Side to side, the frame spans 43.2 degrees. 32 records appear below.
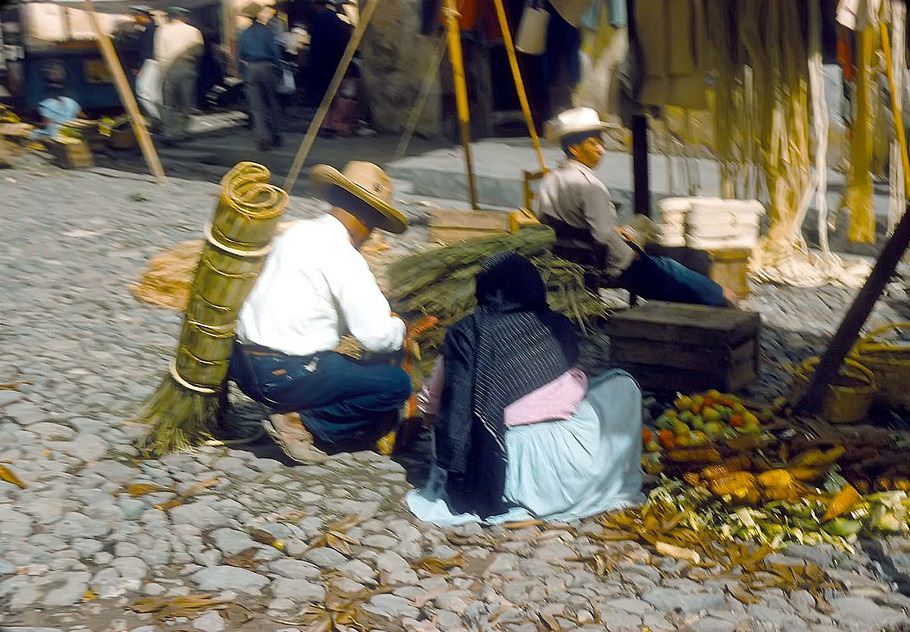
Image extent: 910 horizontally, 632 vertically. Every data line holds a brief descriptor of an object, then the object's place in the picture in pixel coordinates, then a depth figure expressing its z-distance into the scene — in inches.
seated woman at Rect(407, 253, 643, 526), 181.9
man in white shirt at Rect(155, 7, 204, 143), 591.5
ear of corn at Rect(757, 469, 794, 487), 187.0
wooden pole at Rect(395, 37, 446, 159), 491.0
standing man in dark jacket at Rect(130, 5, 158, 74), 597.6
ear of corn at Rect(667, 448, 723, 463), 200.2
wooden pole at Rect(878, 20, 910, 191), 261.7
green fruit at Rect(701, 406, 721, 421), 224.4
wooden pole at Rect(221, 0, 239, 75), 716.1
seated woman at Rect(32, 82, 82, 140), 533.3
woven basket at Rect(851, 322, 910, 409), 226.8
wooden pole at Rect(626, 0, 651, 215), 332.8
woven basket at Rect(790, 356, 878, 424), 224.2
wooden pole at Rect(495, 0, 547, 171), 358.6
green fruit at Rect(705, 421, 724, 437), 219.2
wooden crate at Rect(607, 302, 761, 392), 240.2
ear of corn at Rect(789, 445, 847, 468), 197.3
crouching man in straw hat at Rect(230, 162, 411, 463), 192.7
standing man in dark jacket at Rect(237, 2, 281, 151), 534.9
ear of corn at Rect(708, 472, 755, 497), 186.5
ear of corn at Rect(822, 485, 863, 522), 178.7
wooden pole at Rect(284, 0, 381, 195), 378.9
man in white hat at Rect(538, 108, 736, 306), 269.4
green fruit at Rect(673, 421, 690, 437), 219.0
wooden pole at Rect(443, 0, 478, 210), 360.5
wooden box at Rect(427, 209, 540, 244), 333.1
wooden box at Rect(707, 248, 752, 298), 309.1
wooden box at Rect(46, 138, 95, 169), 511.5
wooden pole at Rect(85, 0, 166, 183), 442.3
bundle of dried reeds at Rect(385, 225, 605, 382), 246.1
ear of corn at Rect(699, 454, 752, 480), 194.1
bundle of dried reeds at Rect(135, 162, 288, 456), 192.4
